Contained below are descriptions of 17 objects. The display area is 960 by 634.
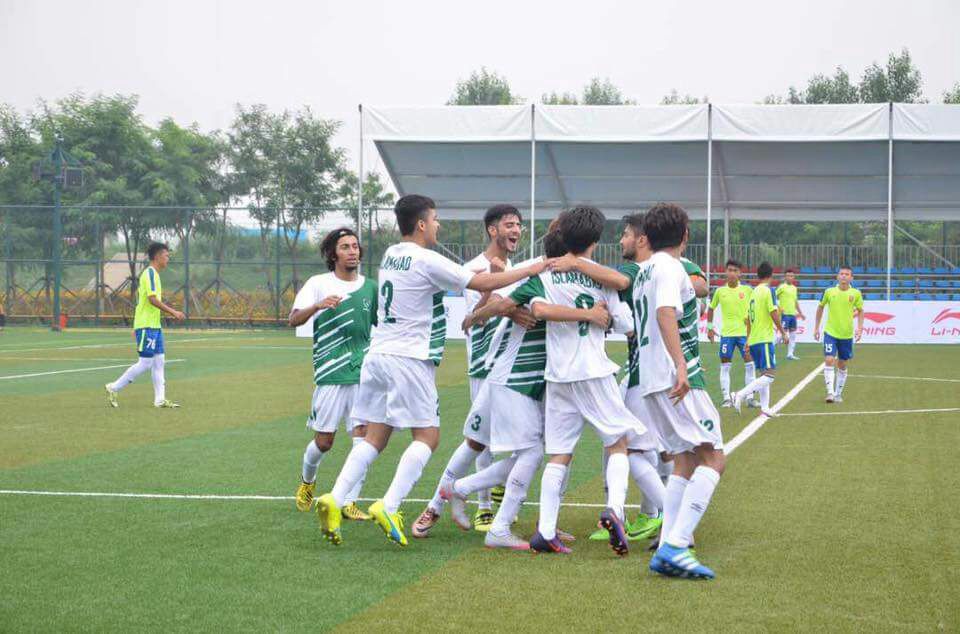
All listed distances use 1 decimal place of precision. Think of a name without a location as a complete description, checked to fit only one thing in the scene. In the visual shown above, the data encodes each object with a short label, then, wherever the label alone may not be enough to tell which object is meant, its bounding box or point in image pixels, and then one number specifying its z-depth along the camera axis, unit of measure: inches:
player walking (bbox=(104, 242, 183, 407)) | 598.5
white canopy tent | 1208.2
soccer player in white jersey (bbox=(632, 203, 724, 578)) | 243.9
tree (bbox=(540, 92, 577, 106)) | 3048.7
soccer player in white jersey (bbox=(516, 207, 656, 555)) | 264.4
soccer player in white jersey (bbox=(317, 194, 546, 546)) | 275.1
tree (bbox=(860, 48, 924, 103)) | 2758.4
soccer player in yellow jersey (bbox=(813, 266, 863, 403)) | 639.8
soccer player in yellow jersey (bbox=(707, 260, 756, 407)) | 626.8
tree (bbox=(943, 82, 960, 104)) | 2645.2
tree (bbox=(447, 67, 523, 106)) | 3019.2
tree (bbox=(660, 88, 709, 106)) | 3004.4
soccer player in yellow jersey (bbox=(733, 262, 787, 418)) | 608.4
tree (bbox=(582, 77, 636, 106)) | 3211.1
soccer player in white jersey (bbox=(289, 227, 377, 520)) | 323.0
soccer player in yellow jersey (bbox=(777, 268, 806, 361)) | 994.1
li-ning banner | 1190.3
